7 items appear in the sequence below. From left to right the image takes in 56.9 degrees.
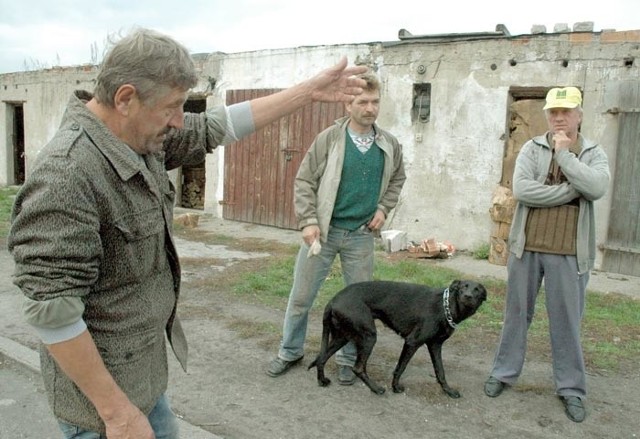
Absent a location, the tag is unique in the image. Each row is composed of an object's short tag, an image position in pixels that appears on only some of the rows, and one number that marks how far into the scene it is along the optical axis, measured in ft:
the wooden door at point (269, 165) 33.53
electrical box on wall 29.58
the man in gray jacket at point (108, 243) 4.68
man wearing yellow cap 12.00
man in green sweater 13.26
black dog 12.56
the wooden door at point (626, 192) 24.02
